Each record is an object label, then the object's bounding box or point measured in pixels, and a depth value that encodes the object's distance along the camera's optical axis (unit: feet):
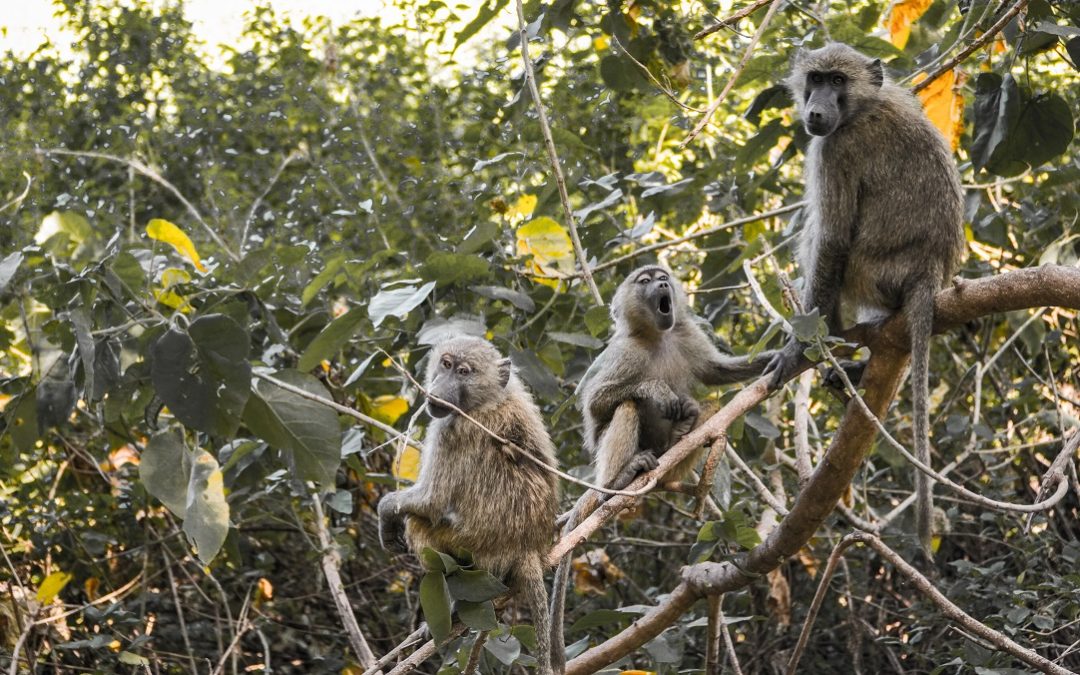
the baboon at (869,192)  16.43
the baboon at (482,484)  15.57
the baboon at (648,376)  18.72
